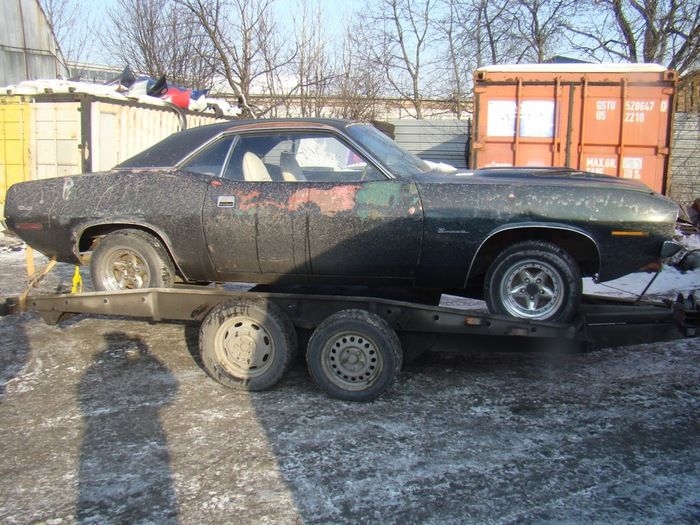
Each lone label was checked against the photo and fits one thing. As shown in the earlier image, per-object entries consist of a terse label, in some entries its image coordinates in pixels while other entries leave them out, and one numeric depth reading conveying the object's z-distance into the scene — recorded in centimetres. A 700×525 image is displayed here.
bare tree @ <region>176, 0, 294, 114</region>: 1695
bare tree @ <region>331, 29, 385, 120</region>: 1750
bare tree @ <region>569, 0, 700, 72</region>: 1661
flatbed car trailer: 403
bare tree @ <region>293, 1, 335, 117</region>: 1691
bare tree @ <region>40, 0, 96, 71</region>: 2134
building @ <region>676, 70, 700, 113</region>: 1609
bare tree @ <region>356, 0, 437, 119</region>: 2180
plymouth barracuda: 414
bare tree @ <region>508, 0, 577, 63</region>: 1997
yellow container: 1167
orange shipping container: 961
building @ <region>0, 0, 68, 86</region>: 1833
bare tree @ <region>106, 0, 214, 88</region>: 1777
